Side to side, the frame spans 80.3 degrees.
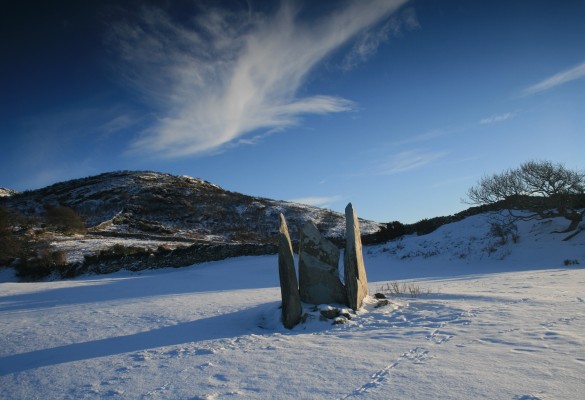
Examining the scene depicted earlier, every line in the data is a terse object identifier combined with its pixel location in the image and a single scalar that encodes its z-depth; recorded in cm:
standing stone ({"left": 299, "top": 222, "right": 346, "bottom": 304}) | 844
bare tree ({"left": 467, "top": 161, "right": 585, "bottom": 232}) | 1647
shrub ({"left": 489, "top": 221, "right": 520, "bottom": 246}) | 1754
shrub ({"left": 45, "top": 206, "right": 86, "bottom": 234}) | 3060
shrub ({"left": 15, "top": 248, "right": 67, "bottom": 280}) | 2073
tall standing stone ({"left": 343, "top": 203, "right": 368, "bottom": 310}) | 812
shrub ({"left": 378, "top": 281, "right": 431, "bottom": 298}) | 951
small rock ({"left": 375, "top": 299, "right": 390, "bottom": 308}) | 833
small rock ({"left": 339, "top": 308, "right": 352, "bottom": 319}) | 757
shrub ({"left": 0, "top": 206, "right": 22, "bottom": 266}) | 2155
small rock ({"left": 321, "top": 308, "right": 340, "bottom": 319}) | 752
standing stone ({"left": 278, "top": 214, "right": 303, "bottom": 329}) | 743
